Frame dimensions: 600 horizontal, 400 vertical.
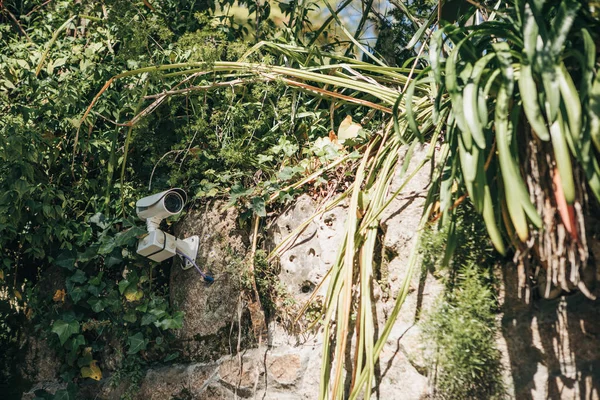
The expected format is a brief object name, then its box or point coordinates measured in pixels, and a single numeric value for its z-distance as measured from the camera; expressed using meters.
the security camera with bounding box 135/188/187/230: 2.82
